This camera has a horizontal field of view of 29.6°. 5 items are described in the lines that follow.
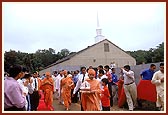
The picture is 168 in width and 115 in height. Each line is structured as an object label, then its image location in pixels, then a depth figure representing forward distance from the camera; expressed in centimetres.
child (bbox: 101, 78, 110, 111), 668
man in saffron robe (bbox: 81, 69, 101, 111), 597
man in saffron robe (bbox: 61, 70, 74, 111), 1019
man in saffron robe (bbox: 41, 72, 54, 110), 969
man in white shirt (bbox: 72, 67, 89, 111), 764
